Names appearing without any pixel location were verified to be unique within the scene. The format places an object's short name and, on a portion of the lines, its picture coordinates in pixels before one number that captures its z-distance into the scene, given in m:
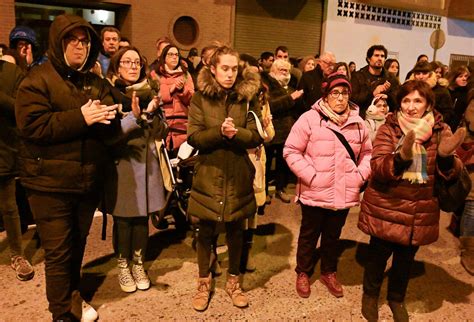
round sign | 12.64
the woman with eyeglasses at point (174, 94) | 5.07
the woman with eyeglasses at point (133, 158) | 3.48
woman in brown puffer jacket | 3.13
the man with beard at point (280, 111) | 5.77
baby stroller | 3.75
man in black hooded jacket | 2.79
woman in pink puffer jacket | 3.59
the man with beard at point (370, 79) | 6.00
